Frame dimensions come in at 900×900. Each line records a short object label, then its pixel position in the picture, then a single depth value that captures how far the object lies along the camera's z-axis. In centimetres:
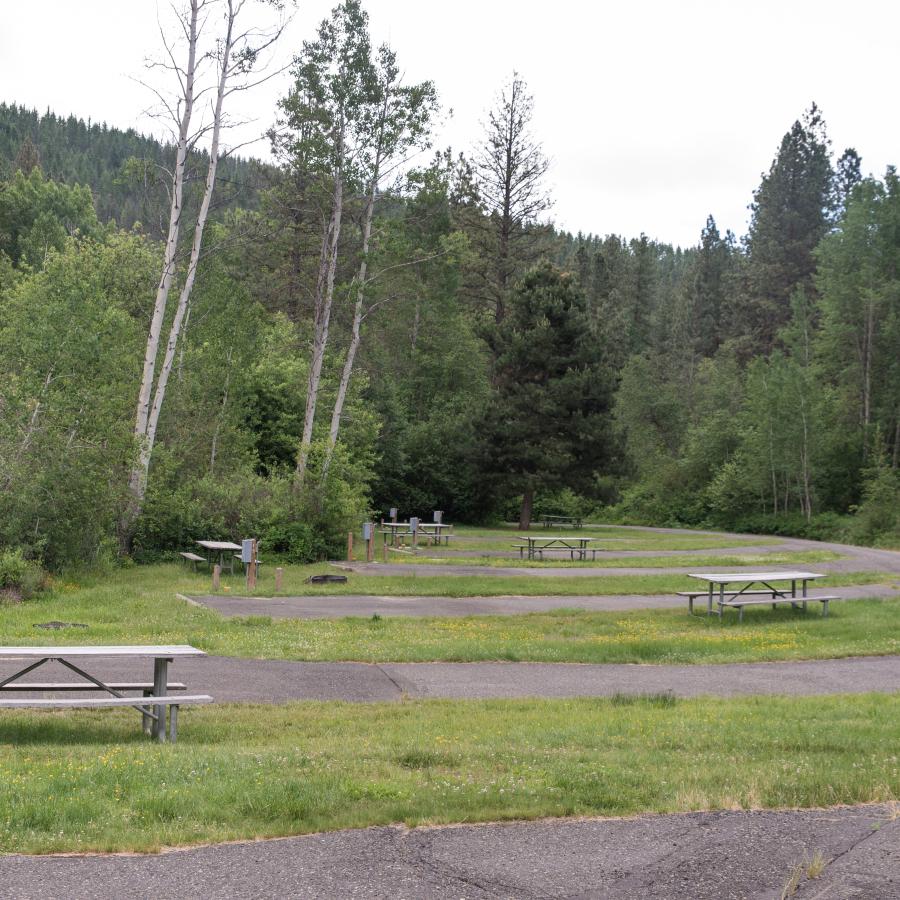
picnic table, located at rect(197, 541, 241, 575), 2398
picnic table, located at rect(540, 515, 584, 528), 5024
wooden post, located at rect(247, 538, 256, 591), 2105
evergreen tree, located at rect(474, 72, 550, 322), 5584
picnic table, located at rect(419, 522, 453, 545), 3588
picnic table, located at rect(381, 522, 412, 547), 3503
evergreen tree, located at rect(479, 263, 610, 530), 4688
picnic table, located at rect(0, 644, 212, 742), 814
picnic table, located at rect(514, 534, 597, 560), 3114
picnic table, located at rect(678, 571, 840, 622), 1895
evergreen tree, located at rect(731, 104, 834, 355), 7519
